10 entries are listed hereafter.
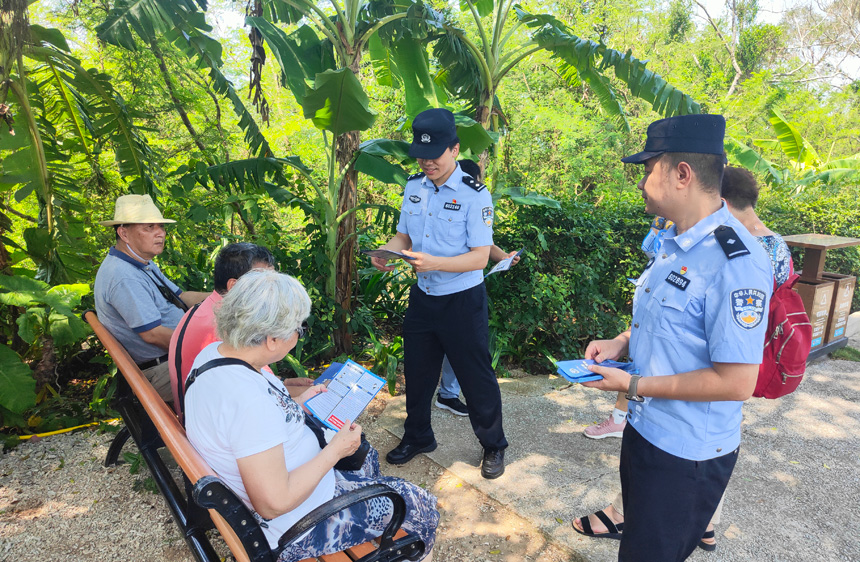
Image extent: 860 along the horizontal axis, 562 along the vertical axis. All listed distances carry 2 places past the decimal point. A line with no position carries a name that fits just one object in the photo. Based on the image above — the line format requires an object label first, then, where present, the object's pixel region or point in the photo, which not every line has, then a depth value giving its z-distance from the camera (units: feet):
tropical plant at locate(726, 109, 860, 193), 34.68
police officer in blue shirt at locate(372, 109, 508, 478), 10.14
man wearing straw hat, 10.20
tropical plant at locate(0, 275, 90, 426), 10.55
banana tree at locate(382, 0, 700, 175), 16.05
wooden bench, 5.40
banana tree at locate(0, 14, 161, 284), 11.87
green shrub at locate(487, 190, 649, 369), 17.26
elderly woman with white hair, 5.48
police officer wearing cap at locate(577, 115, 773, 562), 5.24
